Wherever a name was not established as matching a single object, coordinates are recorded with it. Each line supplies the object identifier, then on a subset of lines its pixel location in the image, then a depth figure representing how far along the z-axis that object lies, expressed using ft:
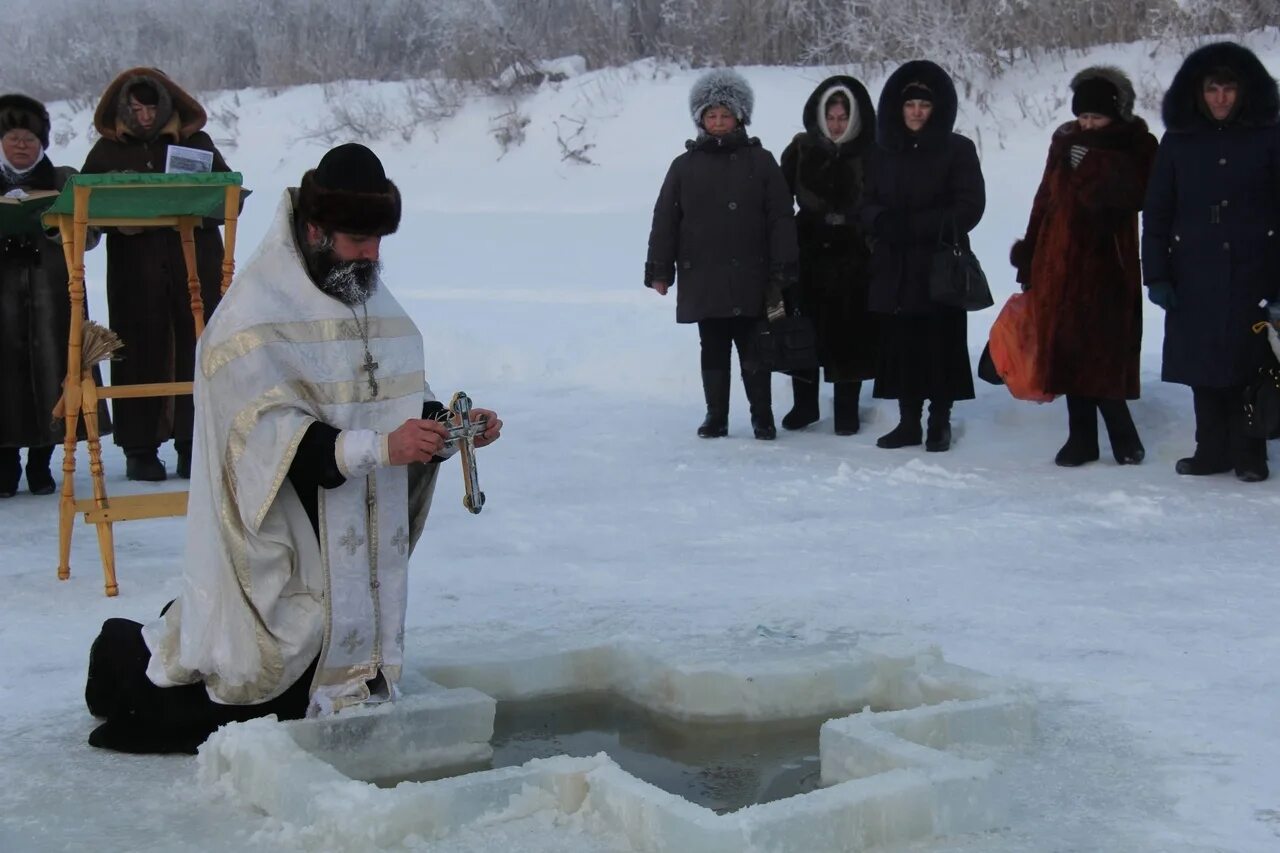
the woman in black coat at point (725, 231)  26.17
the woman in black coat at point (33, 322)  23.32
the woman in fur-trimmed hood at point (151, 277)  23.29
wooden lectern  17.21
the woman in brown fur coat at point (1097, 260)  23.59
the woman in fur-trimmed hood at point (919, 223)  25.30
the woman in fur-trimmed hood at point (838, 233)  26.81
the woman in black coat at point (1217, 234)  22.15
